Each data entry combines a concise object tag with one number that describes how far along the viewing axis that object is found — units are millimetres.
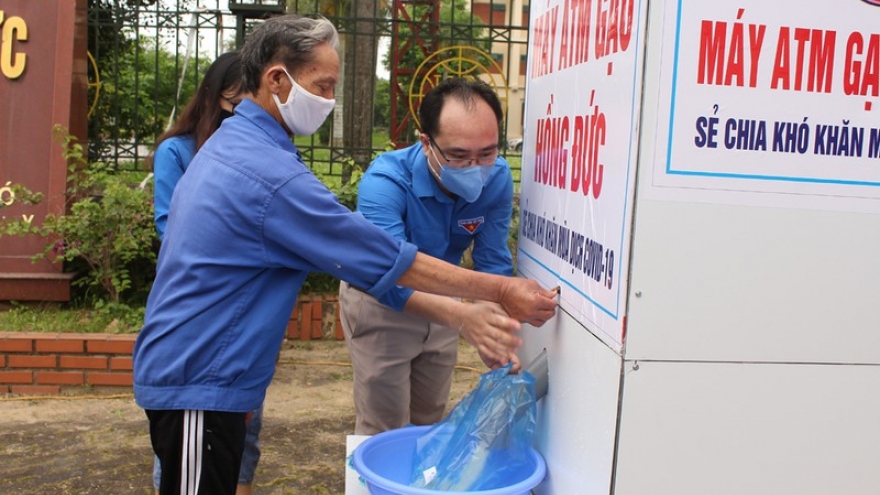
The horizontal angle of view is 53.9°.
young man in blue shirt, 2254
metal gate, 6414
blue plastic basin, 1653
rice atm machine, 1327
